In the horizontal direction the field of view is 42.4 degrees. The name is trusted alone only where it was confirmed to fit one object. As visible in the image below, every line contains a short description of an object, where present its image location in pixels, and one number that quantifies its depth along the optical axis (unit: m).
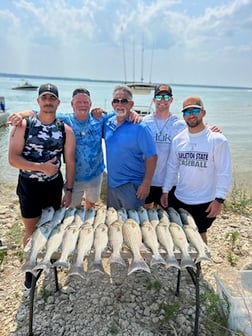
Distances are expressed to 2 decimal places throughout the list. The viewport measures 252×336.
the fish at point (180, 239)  2.76
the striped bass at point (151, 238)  2.72
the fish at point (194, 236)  2.86
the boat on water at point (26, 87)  85.42
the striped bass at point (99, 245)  2.65
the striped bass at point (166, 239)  2.75
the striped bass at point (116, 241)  2.67
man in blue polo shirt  3.90
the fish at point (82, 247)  2.60
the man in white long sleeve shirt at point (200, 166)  3.54
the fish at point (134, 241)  2.64
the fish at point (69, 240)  2.68
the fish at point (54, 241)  2.65
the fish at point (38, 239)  2.70
